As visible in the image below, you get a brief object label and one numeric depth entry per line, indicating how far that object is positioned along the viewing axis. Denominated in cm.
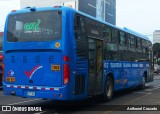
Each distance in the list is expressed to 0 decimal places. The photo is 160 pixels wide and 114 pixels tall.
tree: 8728
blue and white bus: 1052
